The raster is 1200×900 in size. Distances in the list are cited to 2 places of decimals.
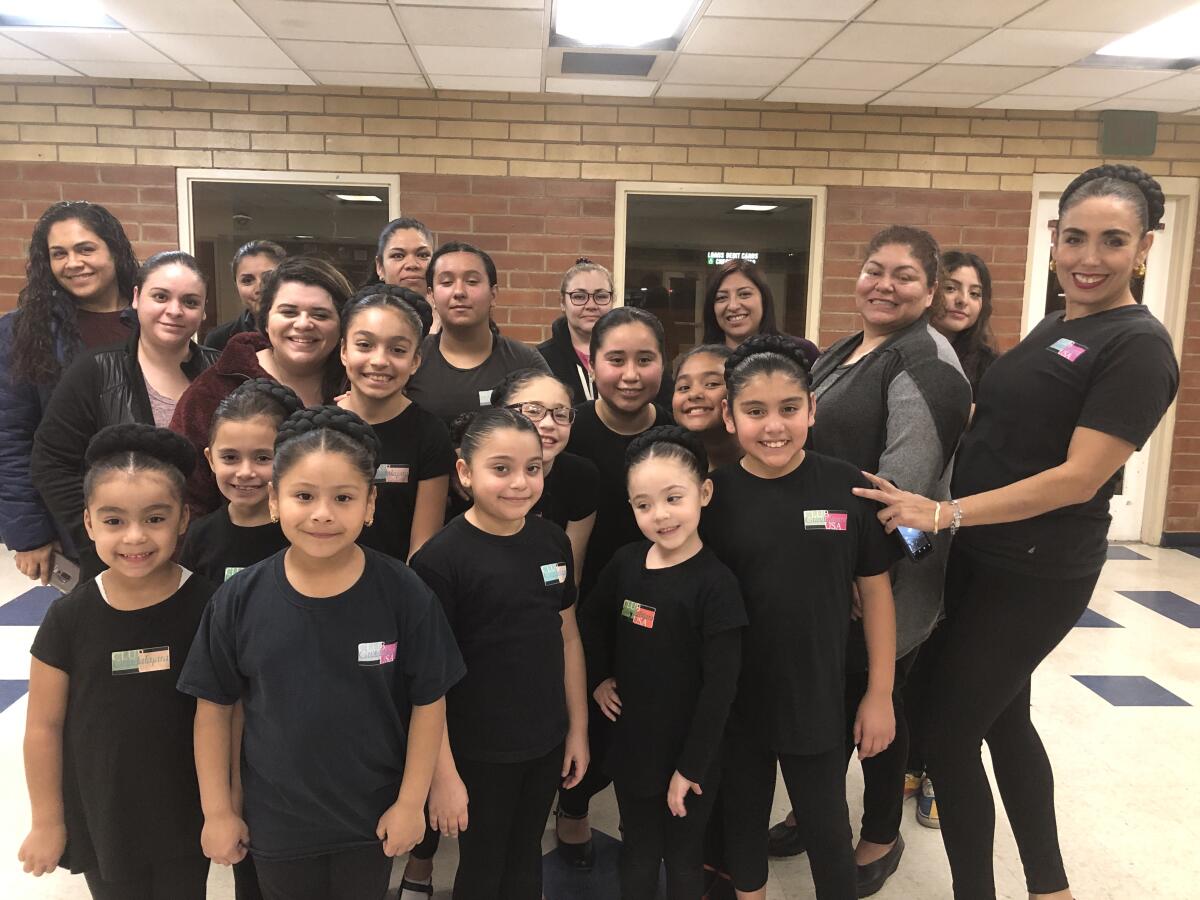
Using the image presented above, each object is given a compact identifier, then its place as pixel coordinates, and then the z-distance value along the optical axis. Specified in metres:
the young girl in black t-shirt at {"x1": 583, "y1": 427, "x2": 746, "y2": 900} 1.52
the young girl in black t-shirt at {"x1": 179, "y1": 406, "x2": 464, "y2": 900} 1.28
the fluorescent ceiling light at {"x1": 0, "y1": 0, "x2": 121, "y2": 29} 3.41
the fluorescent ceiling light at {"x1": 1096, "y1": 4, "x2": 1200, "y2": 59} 3.43
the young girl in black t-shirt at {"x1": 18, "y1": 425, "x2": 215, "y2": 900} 1.31
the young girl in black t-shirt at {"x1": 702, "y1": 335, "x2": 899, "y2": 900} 1.56
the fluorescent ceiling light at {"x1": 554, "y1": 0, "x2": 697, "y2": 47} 3.37
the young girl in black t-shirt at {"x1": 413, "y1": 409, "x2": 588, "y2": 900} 1.48
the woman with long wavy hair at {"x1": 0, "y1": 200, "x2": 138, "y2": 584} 2.08
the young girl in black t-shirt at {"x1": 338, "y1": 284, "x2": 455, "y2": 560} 1.67
